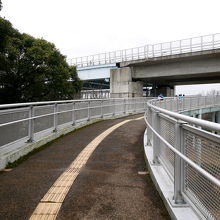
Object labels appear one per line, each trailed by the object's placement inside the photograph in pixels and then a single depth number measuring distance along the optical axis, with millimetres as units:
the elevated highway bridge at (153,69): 26188
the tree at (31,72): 21484
